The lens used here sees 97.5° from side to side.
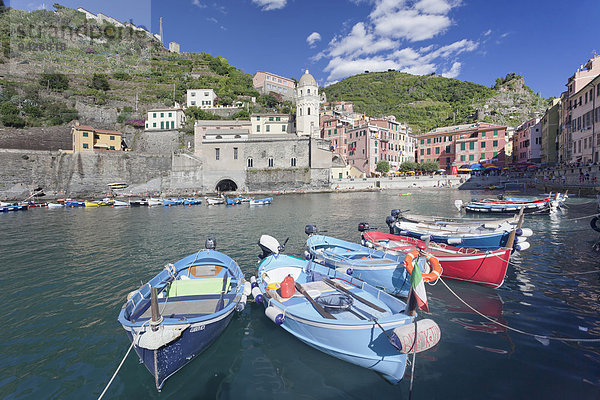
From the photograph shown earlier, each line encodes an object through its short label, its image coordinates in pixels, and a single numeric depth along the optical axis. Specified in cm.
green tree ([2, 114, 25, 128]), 4441
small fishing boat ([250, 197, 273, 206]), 3264
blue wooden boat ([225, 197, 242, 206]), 3448
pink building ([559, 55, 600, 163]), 3053
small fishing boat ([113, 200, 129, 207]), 3400
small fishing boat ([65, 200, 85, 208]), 3378
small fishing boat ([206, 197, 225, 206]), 3406
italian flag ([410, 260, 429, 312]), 434
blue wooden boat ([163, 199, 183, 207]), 3436
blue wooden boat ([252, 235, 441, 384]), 427
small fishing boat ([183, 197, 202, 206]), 3491
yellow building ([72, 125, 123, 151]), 4344
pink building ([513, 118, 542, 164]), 5034
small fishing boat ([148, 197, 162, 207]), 3456
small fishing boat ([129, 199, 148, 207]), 3440
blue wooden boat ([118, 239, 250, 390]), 418
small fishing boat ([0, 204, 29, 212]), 2930
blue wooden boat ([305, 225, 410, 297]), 752
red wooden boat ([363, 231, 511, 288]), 788
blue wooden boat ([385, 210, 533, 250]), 987
